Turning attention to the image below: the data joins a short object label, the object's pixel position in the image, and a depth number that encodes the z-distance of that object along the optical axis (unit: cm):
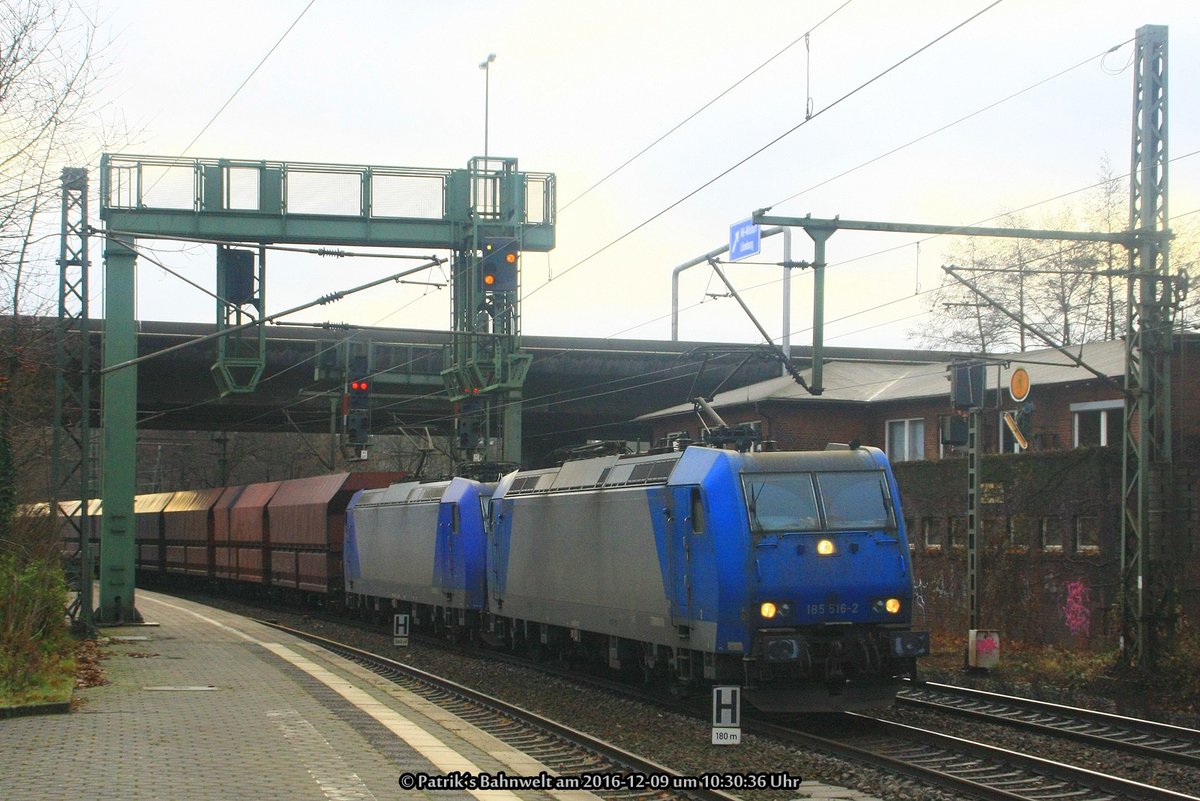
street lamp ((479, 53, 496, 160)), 2976
